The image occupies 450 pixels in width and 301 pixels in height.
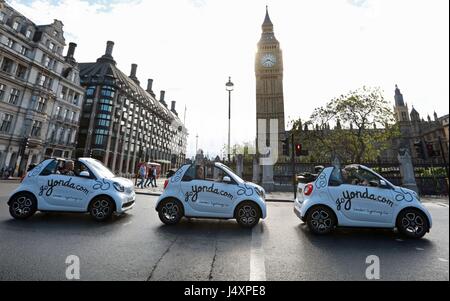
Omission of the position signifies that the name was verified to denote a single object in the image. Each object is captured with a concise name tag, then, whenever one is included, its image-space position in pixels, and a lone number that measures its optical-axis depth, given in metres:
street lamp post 16.45
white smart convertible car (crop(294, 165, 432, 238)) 5.00
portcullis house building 46.31
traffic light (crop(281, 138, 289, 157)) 14.70
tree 23.94
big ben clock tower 67.77
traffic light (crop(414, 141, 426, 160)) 12.75
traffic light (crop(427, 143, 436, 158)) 12.41
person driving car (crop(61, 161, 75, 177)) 6.14
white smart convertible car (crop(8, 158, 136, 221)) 5.69
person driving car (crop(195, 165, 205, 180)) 6.03
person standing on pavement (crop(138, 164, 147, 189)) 17.34
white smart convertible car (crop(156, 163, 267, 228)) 5.67
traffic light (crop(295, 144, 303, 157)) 14.29
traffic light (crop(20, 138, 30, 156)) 28.53
